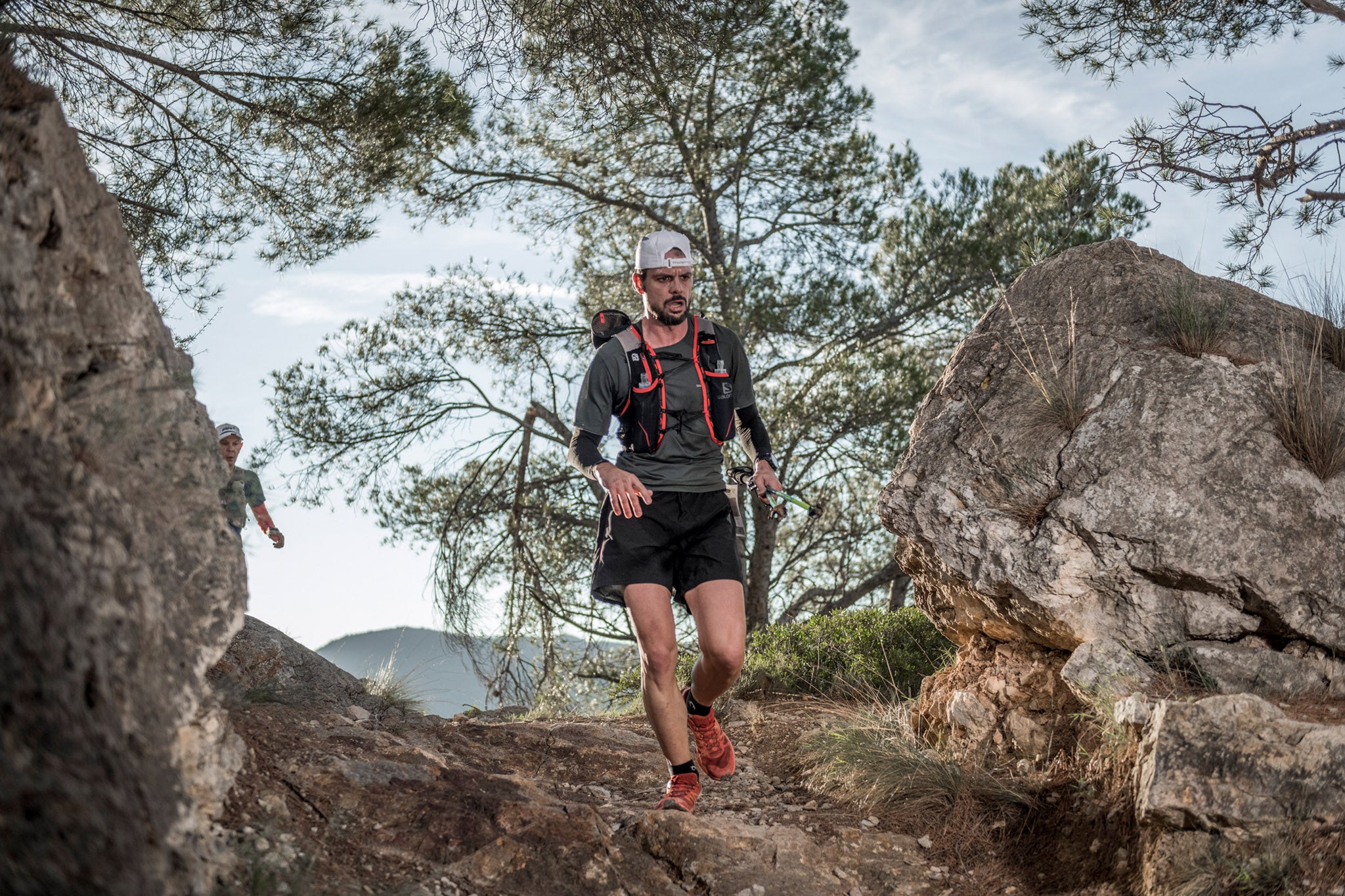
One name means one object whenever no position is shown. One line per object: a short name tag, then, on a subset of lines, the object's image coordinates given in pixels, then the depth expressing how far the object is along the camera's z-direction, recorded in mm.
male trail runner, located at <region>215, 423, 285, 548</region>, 7617
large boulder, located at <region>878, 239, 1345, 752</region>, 4230
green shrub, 7051
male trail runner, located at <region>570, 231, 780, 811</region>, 4227
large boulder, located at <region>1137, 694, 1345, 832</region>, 3416
